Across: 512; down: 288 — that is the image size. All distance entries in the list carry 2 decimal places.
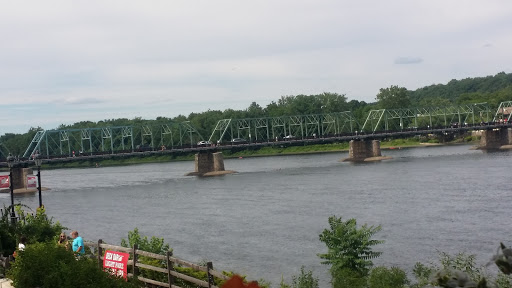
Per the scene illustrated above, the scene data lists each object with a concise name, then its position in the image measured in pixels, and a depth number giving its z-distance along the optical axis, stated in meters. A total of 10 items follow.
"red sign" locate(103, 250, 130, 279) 17.03
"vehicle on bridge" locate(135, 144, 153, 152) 132.43
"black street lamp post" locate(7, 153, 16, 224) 23.59
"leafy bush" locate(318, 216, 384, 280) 20.91
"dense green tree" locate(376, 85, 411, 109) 196.88
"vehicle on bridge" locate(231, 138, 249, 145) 144.18
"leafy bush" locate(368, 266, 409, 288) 17.50
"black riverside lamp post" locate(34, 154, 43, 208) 30.74
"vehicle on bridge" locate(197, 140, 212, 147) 131.35
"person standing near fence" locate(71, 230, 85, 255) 18.11
